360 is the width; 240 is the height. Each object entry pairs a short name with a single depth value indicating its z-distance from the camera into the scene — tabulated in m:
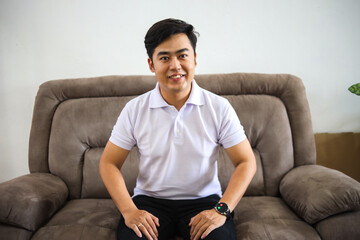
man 1.12
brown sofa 1.18
